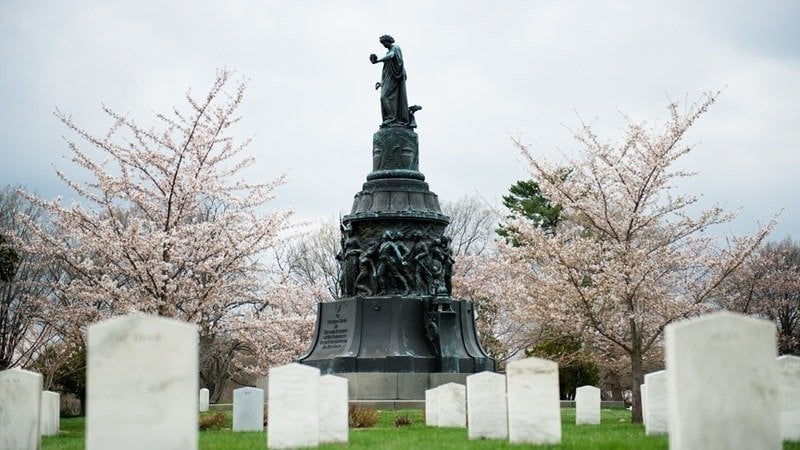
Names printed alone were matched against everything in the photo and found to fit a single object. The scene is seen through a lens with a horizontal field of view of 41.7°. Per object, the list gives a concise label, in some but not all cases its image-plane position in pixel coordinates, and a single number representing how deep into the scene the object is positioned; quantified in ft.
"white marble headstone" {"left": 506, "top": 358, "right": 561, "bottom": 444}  44.68
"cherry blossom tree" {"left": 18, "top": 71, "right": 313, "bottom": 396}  80.59
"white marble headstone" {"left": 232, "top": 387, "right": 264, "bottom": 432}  60.54
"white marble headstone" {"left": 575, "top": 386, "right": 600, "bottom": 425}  65.00
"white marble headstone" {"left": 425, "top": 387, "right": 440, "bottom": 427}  61.52
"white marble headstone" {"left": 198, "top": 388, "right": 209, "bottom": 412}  96.64
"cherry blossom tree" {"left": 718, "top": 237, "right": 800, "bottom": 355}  145.28
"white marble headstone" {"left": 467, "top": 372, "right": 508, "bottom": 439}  49.75
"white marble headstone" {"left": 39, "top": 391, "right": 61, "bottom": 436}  62.59
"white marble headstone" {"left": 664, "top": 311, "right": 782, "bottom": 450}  31.14
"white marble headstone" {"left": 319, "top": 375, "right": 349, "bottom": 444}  50.16
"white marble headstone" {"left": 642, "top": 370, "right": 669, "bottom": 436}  50.19
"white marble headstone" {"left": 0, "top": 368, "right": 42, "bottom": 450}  42.37
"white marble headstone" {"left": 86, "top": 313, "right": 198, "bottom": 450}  29.78
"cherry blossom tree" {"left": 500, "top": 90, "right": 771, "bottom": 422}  73.10
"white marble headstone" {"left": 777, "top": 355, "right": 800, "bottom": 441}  43.24
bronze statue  83.61
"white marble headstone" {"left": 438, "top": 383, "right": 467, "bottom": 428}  59.82
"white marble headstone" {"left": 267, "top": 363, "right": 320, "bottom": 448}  44.60
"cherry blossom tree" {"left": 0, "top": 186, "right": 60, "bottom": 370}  94.57
